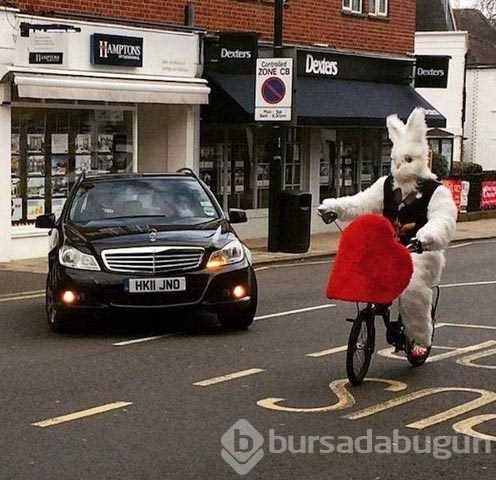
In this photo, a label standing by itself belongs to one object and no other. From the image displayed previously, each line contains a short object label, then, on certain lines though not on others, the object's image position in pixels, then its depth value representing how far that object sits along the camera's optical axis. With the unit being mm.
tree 56188
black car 10469
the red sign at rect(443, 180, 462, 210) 28922
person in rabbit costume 8633
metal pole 19172
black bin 19625
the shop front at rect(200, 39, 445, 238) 21594
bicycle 8234
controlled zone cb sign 18891
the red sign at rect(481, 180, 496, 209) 30875
